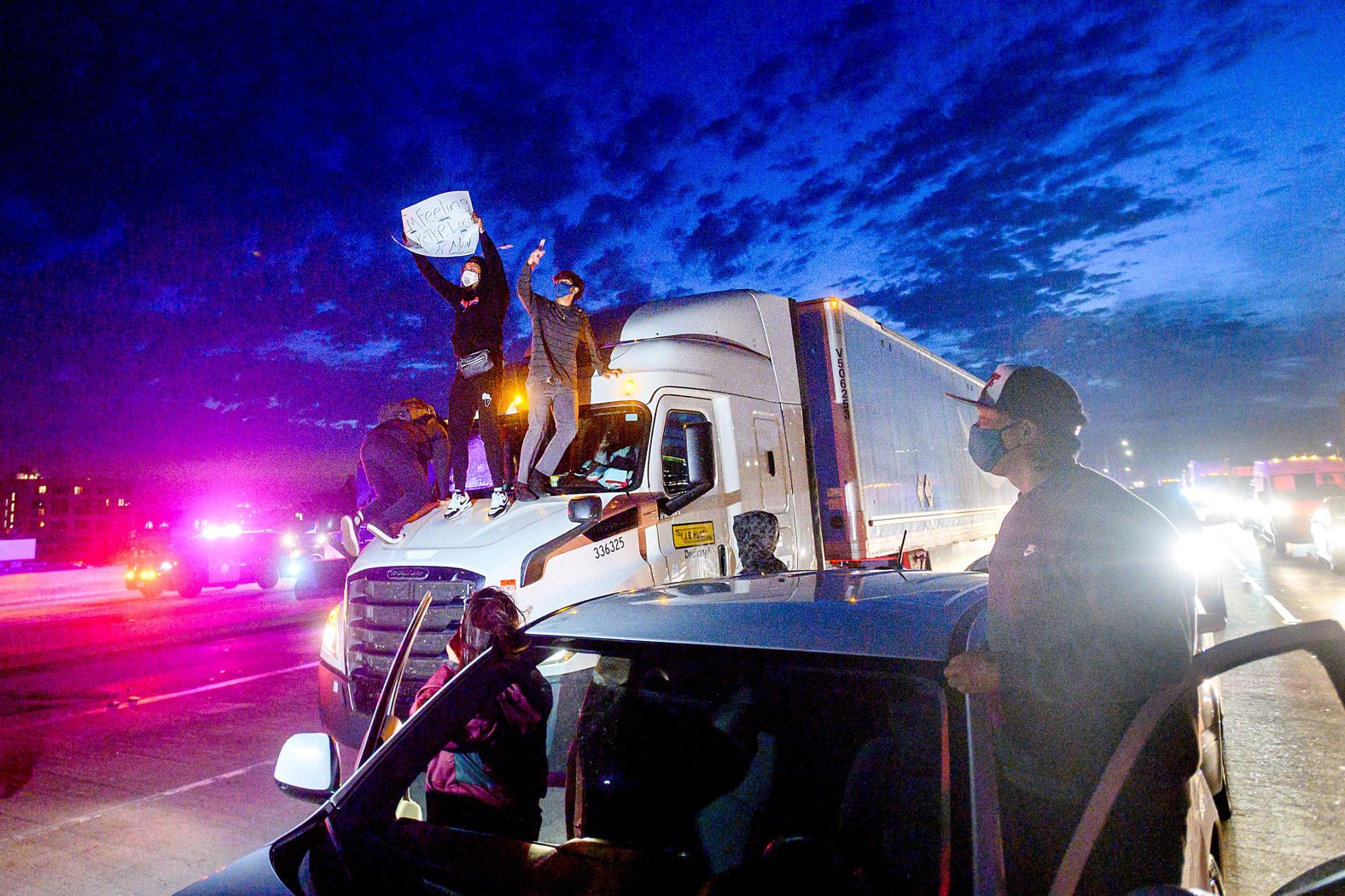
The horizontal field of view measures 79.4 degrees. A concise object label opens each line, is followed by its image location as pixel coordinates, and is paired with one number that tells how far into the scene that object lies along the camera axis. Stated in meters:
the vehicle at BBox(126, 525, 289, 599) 21.02
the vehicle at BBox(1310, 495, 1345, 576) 16.12
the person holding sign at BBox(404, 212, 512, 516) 7.46
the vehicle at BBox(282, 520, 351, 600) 19.67
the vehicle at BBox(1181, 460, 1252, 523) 41.38
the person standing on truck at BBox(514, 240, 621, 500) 6.70
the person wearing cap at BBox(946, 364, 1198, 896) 1.70
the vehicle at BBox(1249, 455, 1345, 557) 20.73
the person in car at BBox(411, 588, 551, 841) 2.43
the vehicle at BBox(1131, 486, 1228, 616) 3.14
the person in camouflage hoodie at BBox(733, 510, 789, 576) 5.98
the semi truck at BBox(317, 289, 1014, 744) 5.54
